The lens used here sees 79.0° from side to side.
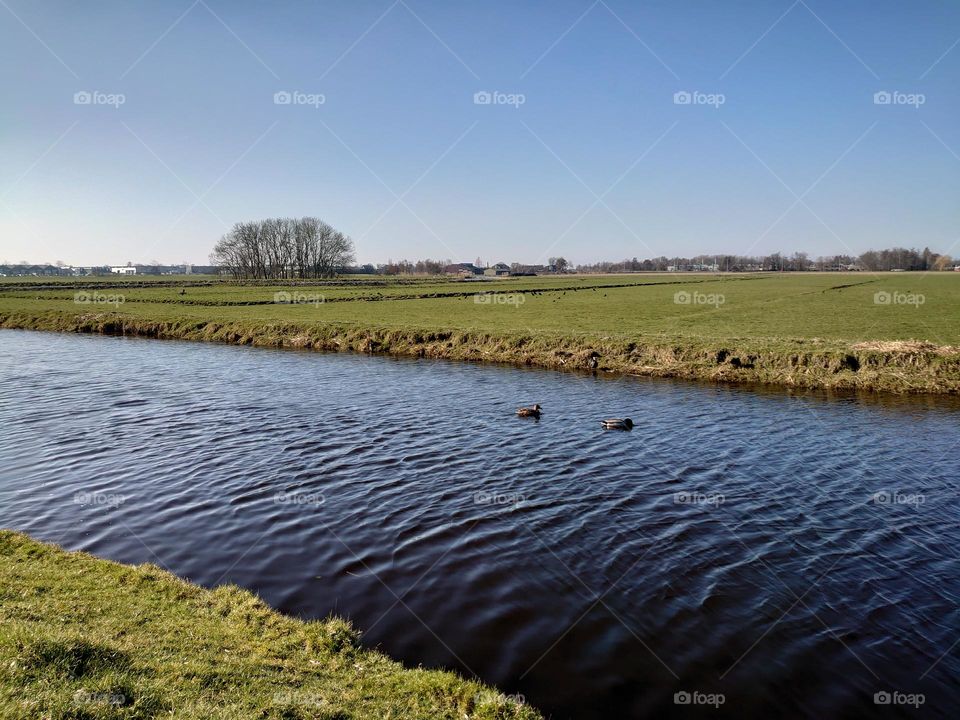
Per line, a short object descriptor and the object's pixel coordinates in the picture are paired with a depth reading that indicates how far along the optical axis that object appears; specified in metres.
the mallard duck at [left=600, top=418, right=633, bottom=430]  19.97
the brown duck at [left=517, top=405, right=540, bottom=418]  21.44
